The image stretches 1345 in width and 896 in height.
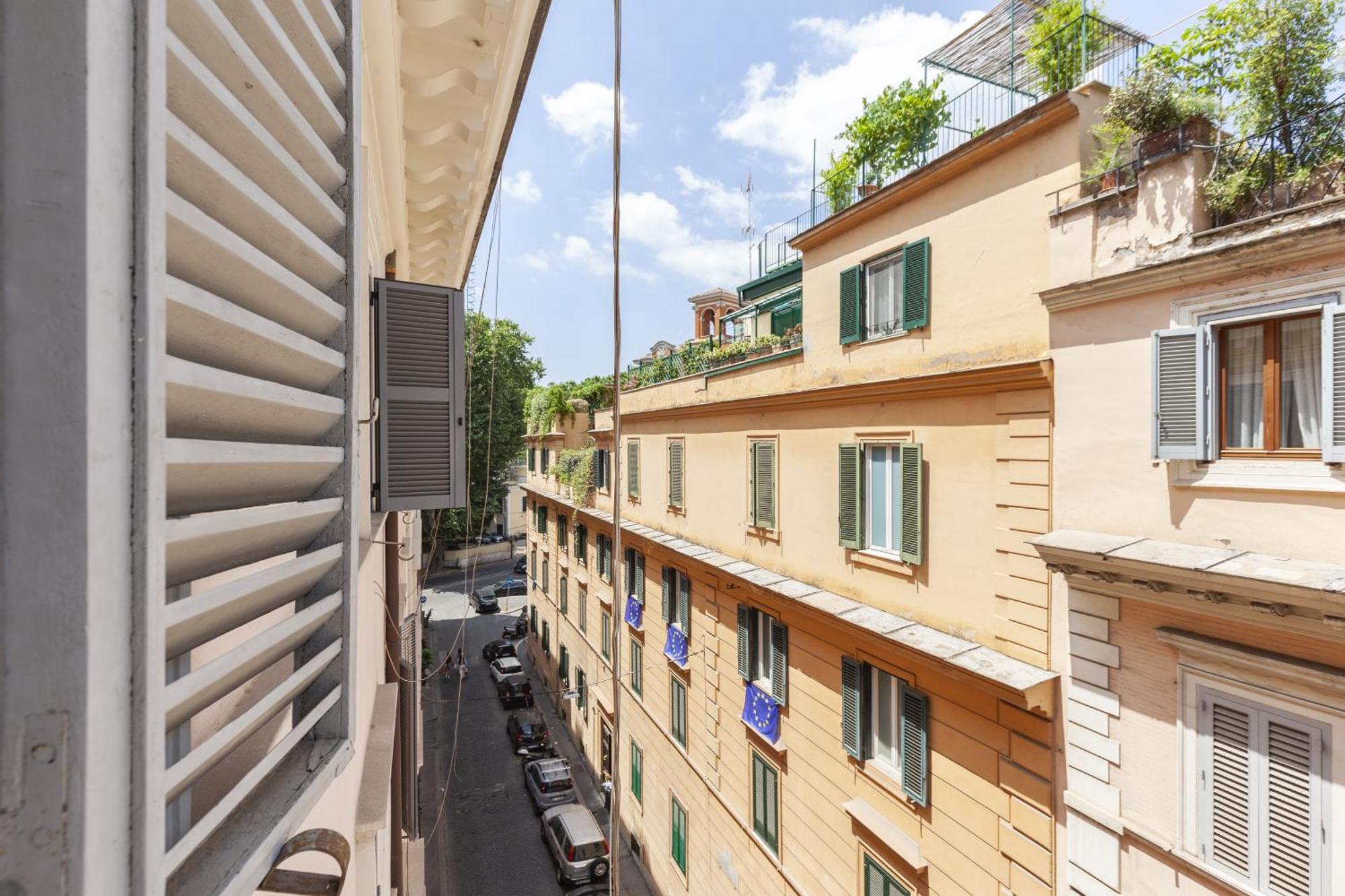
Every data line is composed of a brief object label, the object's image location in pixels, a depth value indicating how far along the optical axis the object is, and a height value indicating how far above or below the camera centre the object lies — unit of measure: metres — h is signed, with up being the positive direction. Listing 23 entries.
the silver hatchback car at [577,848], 12.55 -8.50
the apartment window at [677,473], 12.63 -0.51
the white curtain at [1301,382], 4.26 +0.49
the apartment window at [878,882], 7.25 -5.27
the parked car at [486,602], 30.94 -7.86
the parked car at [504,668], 22.73 -8.31
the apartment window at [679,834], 12.38 -7.99
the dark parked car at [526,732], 18.09 -8.66
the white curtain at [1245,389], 4.55 +0.47
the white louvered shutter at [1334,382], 4.01 +0.46
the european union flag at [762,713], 9.34 -4.20
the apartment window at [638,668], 14.55 -5.33
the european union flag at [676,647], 12.21 -4.07
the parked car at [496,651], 24.68 -8.29
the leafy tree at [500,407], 26.86 +2.04
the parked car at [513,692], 21.05 -8.59
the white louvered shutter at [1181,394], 4.64 +0.44
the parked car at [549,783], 15.52 -8.77
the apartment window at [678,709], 12.40 -5.41
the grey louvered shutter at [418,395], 3.81 +0.34
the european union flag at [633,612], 14.30 -3.89
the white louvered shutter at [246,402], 0.92 +0.10
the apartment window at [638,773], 14.73 -8.00
